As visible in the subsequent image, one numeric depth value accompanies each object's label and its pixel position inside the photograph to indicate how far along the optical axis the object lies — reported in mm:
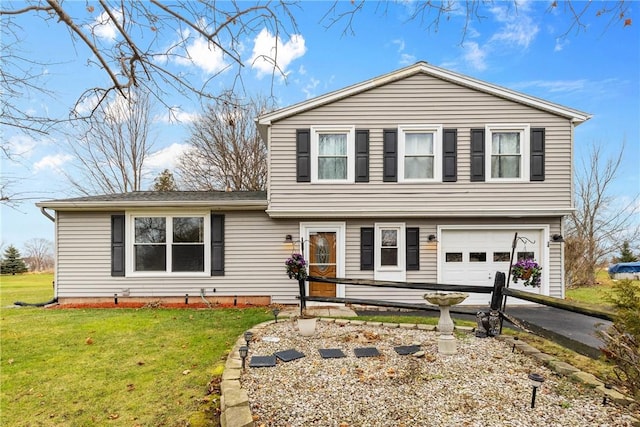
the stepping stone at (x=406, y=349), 4426
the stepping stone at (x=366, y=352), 4348
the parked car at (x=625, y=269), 14336
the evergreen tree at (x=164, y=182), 18734
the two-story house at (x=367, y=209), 8617
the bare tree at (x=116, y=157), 16922
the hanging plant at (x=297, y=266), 6832
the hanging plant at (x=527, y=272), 5929
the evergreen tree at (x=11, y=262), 20375
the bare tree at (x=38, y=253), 22770
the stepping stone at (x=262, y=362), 3977
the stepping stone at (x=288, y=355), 4234
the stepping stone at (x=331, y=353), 4297
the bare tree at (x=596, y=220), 13805
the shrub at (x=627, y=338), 2488
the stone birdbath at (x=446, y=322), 4316
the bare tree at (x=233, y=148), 18328
